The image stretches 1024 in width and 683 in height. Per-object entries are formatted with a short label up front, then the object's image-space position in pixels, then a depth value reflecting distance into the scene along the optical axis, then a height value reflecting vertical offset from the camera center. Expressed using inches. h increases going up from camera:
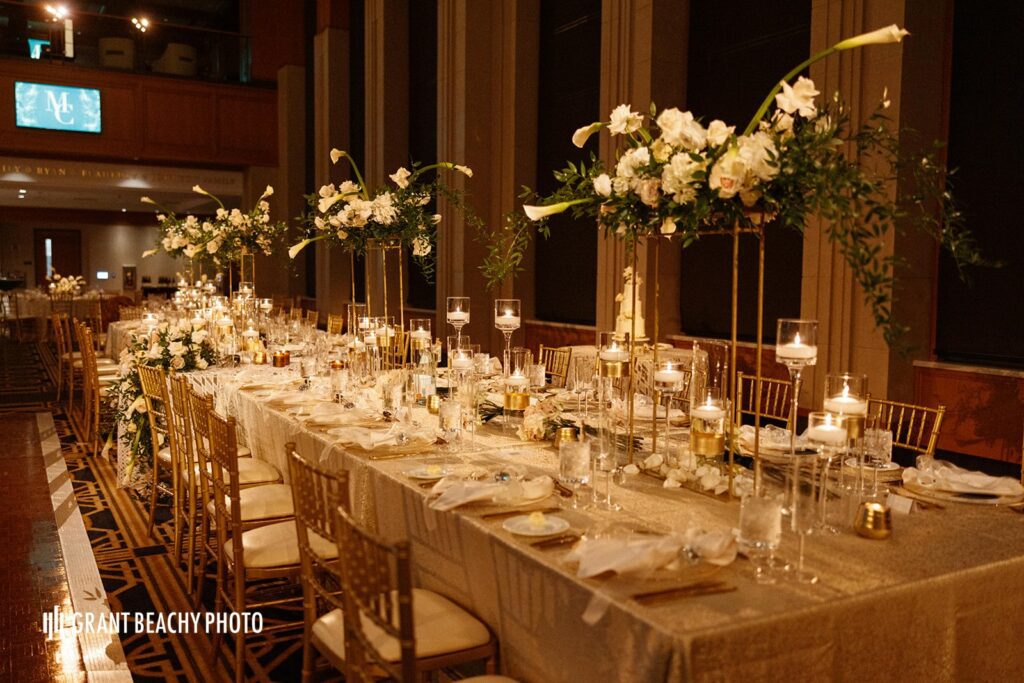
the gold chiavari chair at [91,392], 250.5 -32.2
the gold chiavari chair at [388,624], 66.6 -34.0
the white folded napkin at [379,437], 122.6 -22.0
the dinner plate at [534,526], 81.0 -23.0
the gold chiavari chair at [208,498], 131.0 -34.9
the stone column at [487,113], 341.4 +71.7
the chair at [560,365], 208.5 -20.0
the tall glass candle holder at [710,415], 101.3 -15.5
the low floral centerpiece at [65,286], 544.4 +0.6
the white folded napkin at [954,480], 95.1 -21.8
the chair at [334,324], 323.6 -13.7
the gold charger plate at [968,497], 93.4 -22.8
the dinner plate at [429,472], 103.0 -22.5
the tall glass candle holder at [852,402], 89.9 -11.9
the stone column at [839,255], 193.5 +9.3
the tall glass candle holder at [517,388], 136.3 -16.9
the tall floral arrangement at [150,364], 201.3 -18.5
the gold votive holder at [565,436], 103.7 -18.6
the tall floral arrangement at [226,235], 278.8 +17.8
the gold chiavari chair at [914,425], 183.8 -29.3
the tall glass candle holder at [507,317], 155.0 -5.2
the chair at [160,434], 159.6 -29.9
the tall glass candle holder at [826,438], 83.7 -14.6
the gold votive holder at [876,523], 80.4 -22.0
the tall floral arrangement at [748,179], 78.0 +11.3
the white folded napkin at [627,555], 69.5 -22.2
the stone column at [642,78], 264.7 +67.2
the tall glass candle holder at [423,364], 153.8 -13.9
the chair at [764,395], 203.6 -27.3
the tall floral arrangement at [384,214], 171.5 +15.1
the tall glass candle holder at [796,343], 82.4 -5.1
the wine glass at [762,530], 72.9 -20.6
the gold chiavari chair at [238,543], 115.0 -36.1
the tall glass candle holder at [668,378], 106.3 -11.1
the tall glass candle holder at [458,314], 164.7 -4.8
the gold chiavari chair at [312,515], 83.7 -23.8
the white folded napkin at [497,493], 91.1 -22.1
